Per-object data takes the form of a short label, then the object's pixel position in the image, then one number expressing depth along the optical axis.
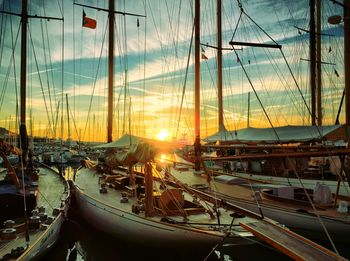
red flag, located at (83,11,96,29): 24.33
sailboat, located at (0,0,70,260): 7.96
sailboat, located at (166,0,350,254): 10.86
